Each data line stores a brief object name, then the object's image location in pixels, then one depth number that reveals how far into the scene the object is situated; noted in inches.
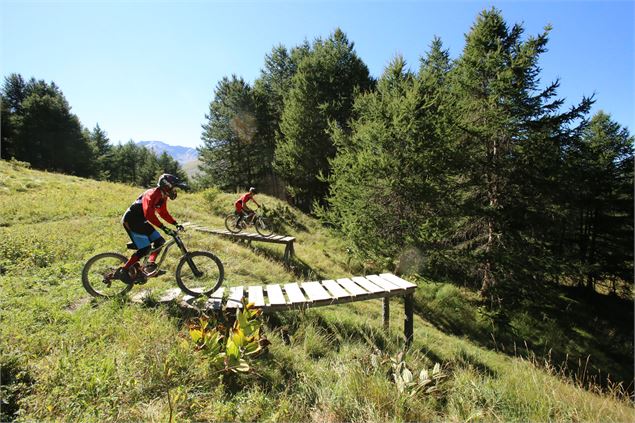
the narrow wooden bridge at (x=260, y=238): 455.4
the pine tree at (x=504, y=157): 468.4
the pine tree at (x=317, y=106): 896.9
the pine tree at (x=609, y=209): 808.3
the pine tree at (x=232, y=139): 1140.5
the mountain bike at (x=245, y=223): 529.7
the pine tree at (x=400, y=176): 469.4
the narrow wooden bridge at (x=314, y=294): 215.5
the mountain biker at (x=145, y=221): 216.8
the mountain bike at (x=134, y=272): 224.2
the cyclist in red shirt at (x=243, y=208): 527.7
